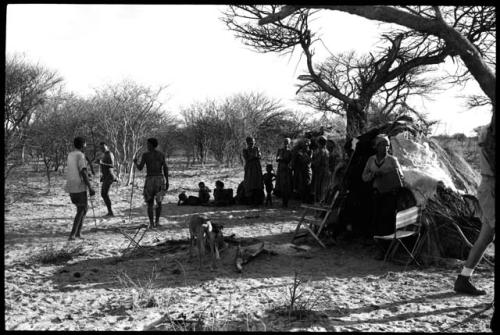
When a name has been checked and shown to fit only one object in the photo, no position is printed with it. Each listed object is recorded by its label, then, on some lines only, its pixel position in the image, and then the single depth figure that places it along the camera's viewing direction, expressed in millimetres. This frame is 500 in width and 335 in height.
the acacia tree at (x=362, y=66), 11914
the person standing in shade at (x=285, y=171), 10250
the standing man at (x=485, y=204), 3697
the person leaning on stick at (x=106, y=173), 8906
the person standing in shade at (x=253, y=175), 10486
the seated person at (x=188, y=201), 11219
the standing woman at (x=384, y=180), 5828
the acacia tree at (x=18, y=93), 9229
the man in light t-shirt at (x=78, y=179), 6727
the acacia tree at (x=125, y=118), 16406
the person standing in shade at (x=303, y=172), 10375
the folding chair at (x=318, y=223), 6554
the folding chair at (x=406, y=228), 5230
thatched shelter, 5594
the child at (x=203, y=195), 11211
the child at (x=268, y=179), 10781
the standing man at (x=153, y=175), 7727
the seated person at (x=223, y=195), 11102
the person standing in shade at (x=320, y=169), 9594
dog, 5312
